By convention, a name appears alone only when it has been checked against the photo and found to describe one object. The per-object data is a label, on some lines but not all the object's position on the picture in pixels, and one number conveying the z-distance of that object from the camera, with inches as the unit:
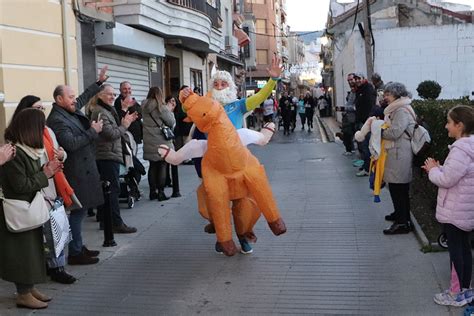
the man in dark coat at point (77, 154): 222.1
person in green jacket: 178.4
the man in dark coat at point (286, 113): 954.7
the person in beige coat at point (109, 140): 270.2
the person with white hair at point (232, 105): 236.7
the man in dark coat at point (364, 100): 423.8
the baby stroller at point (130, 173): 314.2
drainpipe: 351.6
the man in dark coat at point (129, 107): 326.5
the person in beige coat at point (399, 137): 258.5
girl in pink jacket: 172.4
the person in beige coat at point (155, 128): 357.1
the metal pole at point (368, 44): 725.9
